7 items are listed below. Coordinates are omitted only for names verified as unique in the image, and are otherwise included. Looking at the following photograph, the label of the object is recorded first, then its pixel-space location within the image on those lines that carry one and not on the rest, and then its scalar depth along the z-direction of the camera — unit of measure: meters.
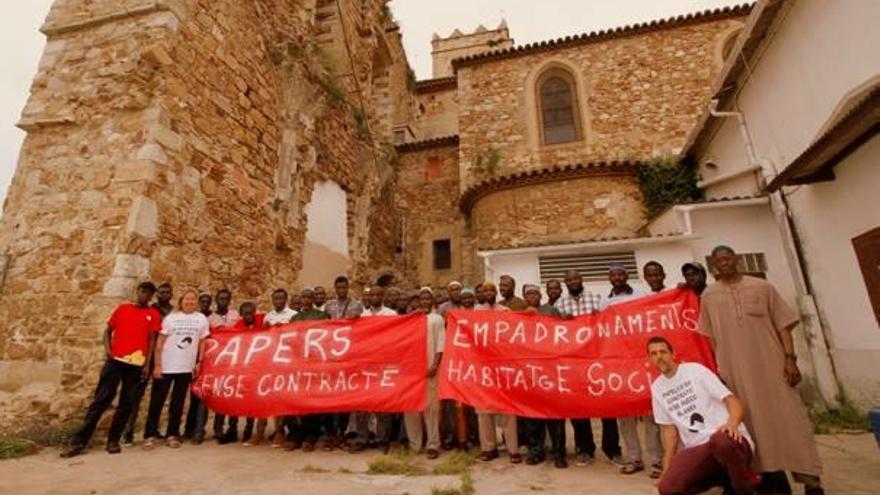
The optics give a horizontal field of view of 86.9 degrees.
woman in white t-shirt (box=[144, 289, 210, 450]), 5.04
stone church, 5.65
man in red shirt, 4.67
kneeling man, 2.80
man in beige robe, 3.15
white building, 5.04
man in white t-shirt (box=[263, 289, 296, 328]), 5.56
